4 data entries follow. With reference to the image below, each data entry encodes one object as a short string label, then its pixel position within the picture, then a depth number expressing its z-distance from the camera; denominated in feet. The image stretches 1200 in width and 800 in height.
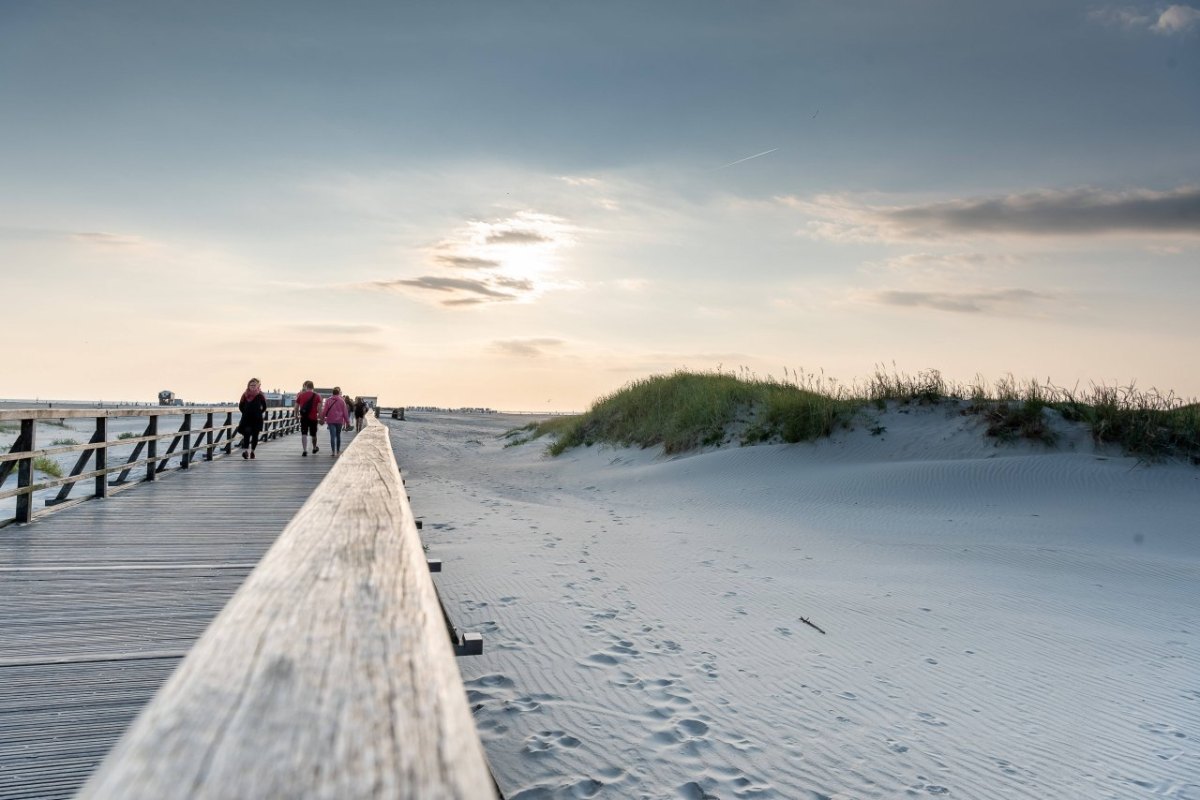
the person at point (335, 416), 58.23
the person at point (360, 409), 95.90
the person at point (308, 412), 56.95
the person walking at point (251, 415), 50.75
